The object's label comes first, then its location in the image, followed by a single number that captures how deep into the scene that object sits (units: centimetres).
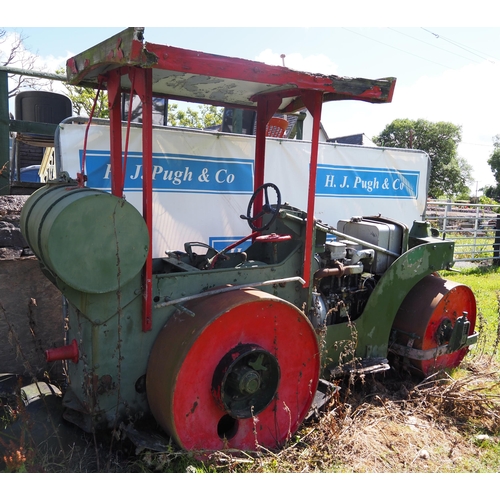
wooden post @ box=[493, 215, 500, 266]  1064
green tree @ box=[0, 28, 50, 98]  1589
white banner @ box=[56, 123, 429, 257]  473
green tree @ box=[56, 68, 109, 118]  1852
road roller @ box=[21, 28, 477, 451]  254
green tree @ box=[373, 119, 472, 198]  3594
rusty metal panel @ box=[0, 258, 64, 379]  382
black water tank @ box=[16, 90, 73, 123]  720
